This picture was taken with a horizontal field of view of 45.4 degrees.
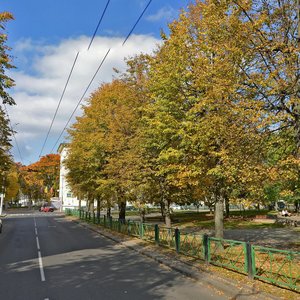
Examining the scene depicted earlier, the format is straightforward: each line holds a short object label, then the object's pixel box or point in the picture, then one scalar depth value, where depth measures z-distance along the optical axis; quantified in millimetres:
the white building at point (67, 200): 93000
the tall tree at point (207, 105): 10344
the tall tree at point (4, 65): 16902
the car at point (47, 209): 81031
